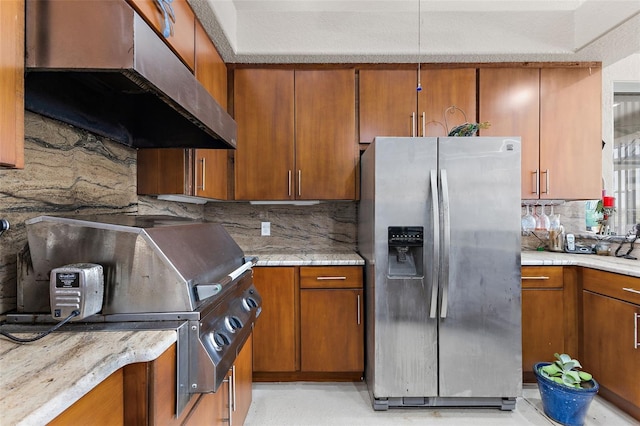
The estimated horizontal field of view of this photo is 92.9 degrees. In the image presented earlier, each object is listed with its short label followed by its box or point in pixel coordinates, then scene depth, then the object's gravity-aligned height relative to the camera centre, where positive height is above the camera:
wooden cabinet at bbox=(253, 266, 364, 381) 2.26 -0.80
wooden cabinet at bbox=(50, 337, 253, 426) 0.64 -0.44
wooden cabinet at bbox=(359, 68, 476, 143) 2.45 +0.92
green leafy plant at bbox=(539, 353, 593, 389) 1.80 -0.96
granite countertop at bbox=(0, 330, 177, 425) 0.53 -0.34
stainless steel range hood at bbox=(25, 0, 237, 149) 0.73 +0.43
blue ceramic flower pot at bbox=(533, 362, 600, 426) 1.74 -1.10
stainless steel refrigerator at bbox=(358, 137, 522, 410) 1.92 -0.37
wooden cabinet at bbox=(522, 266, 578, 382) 2.19 -0.73
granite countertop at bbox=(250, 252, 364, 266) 2.26 -0.35
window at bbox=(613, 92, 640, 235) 2.71 +0.50
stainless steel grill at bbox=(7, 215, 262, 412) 0.90 -0.22
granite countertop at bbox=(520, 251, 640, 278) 1.87 -0.33
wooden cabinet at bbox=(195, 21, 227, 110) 1.76 +0.97
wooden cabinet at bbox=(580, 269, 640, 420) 1.80 -0.77
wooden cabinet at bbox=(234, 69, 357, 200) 2.46 +0.65
